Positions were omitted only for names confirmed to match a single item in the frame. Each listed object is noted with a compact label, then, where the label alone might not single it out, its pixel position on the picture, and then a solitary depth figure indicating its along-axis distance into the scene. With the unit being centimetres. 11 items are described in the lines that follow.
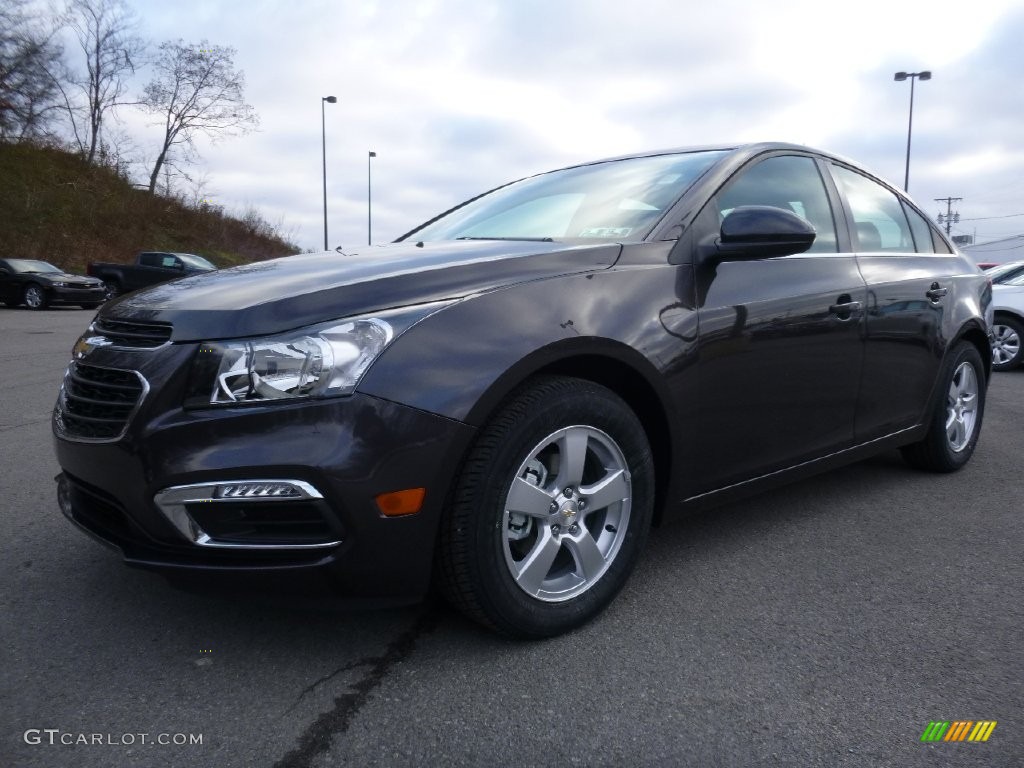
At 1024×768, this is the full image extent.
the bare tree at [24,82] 2895
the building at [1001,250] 5992
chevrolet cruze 202
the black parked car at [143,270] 2370
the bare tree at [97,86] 3472
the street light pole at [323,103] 3675
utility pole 6619
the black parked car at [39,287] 2003
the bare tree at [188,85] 3634
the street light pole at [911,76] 3050
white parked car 990
